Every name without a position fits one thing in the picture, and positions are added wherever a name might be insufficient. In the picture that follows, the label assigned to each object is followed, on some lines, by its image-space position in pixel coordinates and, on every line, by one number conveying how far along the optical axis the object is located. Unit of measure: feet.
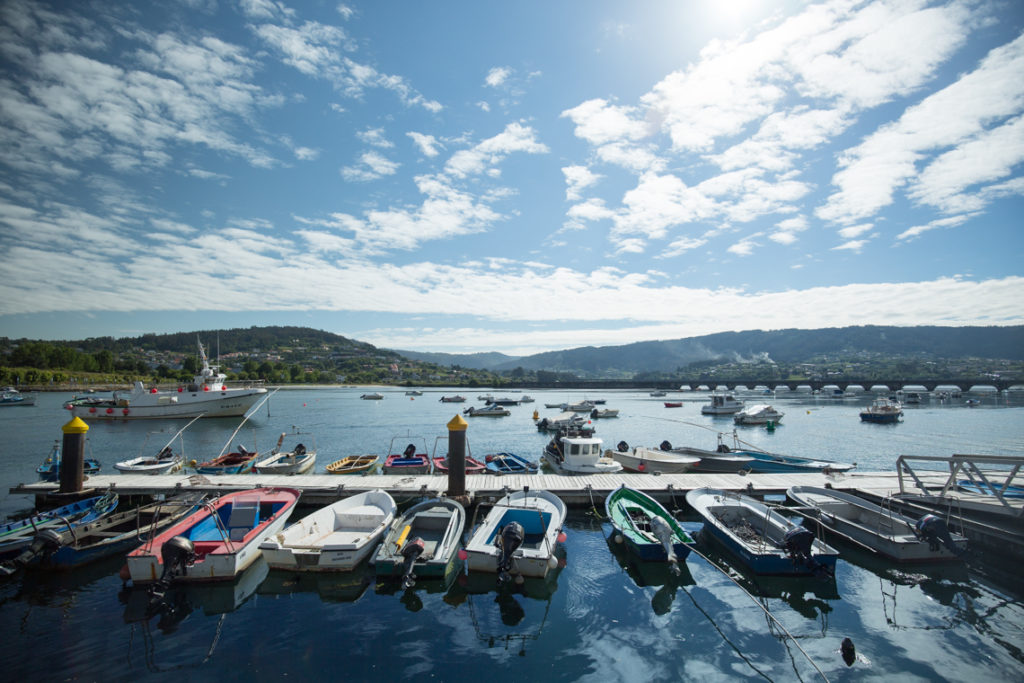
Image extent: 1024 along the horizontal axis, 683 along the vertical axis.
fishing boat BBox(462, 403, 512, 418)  269.64
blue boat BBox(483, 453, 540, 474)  88.53
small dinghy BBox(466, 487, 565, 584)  44.82
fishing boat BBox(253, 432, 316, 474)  89.92
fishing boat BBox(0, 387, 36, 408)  297.78
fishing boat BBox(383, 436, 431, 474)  92.22
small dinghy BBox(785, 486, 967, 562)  47.85
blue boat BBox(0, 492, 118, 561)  48.52
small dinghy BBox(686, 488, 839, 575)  45.80
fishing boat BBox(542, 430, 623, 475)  85.40
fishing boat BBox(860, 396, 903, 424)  219.82
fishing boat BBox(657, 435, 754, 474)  99.71
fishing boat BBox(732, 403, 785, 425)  218.18
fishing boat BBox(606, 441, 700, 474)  95.09
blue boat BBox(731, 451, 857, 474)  93.27
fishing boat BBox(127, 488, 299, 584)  42.93
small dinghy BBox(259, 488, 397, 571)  45.60
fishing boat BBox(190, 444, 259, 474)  90.48
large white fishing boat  220.02
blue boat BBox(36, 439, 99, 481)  82.37
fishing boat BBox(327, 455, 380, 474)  91.85
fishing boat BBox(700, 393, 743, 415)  269.64
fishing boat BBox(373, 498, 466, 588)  45.06
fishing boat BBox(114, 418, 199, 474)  92.84
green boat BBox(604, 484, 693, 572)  48.93
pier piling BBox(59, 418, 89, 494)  63.77
